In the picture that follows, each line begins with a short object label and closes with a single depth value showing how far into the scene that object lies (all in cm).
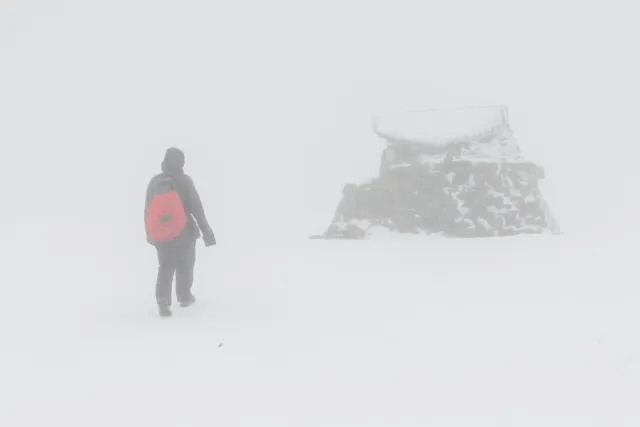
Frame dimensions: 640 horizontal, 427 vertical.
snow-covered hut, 1580
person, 722
